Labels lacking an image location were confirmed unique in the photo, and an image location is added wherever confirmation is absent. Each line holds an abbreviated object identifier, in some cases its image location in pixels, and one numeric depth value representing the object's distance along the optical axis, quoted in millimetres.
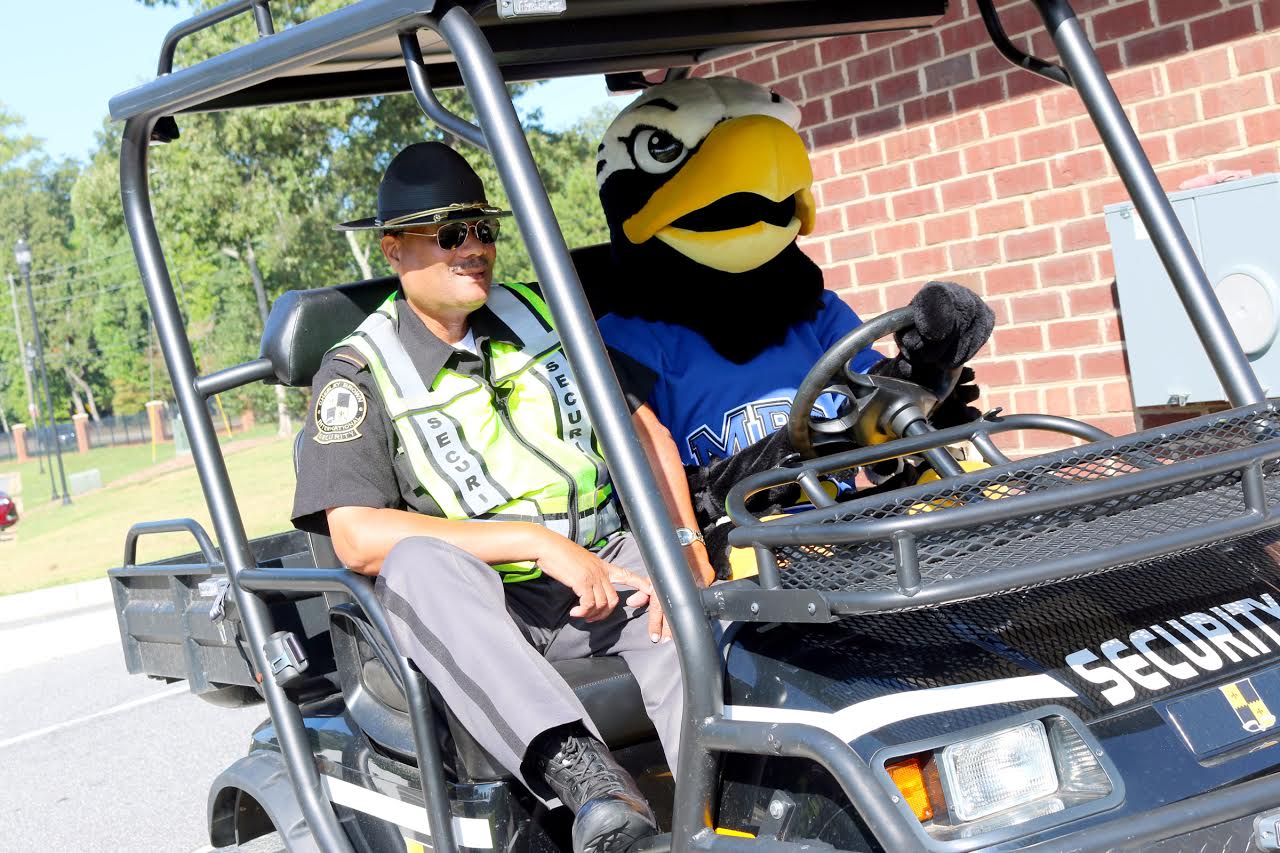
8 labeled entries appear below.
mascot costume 3211
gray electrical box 4652
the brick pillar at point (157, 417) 41219
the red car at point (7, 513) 23016
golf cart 1824
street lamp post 22453
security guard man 2344
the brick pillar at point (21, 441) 43094
